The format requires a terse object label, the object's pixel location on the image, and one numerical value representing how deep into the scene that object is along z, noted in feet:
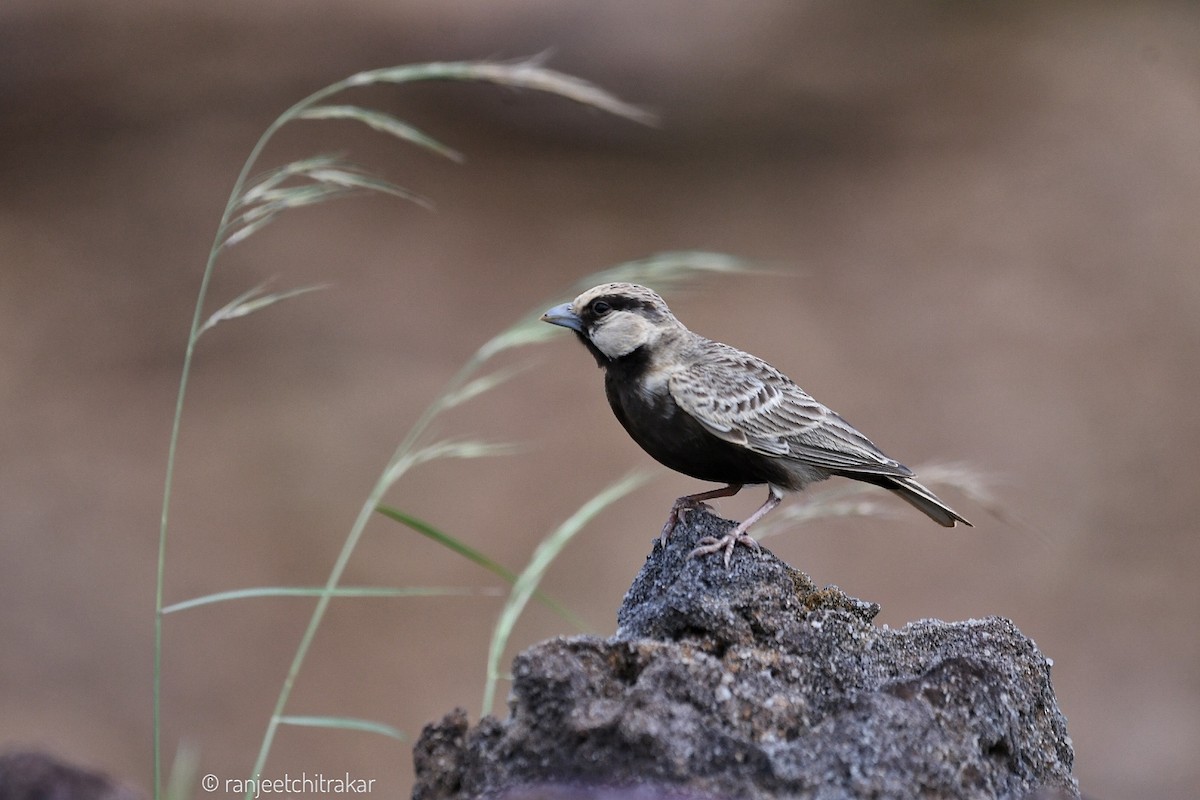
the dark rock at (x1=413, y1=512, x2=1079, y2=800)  17.84
